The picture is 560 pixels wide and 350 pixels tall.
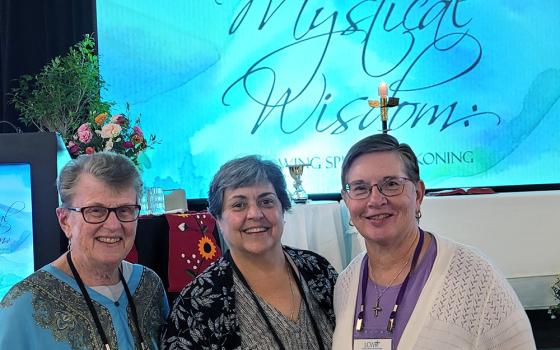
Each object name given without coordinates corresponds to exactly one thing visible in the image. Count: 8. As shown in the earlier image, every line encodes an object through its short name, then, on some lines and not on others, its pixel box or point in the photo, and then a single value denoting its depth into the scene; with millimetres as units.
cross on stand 3352
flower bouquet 3029
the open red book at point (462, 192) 4051
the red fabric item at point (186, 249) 3029
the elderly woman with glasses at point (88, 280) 1489
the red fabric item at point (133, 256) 2877
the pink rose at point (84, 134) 2998
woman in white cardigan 1533
